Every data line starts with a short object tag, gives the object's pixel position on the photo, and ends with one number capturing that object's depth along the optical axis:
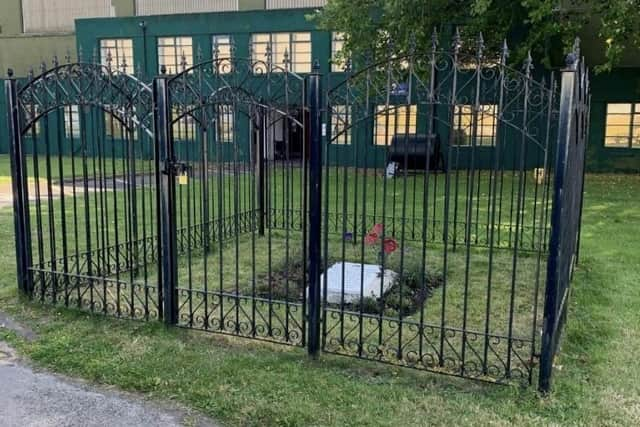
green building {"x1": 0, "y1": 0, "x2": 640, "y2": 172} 18.00
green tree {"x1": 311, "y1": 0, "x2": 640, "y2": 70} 14.39
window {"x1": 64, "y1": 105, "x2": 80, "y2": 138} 23.44
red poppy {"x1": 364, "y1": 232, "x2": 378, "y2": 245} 6.24
